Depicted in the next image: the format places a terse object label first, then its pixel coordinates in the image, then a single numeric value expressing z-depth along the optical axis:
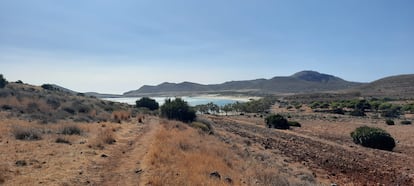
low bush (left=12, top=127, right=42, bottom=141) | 16.55
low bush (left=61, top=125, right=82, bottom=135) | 19.66
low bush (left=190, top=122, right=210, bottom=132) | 29.18
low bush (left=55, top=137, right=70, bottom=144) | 16.65
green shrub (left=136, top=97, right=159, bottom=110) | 61.16
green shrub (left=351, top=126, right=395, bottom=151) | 24.36
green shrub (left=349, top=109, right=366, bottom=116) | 61.41
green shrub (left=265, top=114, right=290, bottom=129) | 39.97
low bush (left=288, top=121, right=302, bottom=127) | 41.99
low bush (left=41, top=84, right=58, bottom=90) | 77.53
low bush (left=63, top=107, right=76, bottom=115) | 33.33
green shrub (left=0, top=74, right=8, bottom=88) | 54.03
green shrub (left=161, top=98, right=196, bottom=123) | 37.12
